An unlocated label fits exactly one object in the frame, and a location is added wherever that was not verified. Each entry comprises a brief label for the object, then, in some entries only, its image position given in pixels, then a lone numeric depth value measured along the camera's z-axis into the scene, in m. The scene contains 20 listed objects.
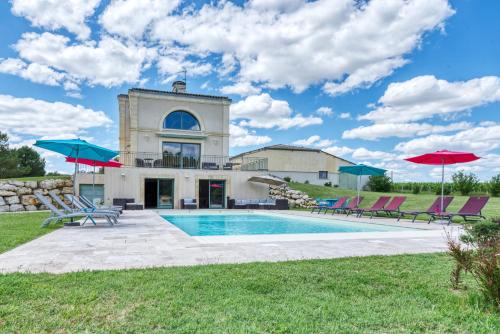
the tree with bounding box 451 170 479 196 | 29.12
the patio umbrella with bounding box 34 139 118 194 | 10.84
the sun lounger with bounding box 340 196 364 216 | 16.14
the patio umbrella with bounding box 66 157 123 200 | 16.45
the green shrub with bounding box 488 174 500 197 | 27.53
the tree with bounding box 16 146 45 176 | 38.47
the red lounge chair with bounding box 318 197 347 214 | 17.14
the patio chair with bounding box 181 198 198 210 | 21.88
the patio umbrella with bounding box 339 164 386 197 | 17.45
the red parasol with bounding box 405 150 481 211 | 13.05
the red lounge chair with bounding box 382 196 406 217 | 14.62
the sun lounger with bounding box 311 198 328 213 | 18.46
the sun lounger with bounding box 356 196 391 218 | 15.15
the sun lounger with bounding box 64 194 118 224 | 10.90
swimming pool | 11.09
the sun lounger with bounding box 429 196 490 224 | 12.13
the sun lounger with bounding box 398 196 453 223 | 13.35
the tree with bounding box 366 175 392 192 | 36.34
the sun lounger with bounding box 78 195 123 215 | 14.02
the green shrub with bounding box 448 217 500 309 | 3.51
